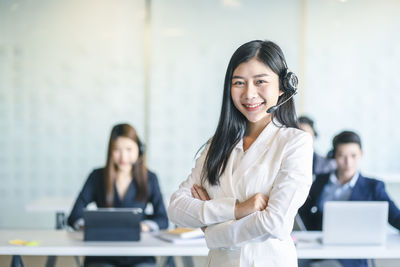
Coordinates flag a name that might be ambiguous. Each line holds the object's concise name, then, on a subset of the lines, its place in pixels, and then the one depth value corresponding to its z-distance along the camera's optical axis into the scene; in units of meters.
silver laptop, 2.83
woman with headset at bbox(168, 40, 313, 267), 1.76
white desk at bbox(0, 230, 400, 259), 2.86
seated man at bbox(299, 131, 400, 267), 3.64
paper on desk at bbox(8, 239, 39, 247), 2.94
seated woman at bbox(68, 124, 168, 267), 3.70
